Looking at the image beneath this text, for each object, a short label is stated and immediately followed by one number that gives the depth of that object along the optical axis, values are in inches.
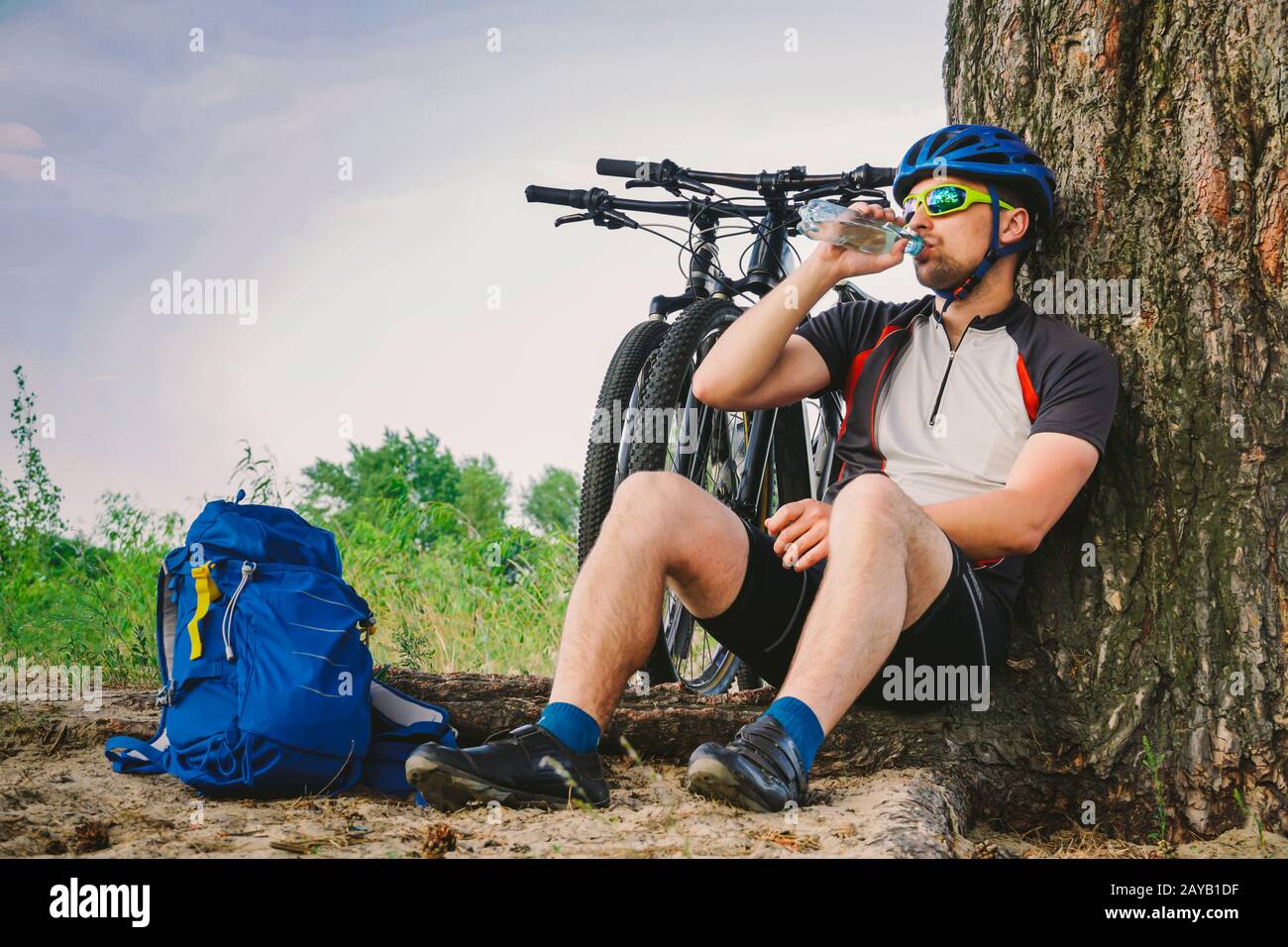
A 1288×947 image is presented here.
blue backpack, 97.7
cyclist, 89.6
